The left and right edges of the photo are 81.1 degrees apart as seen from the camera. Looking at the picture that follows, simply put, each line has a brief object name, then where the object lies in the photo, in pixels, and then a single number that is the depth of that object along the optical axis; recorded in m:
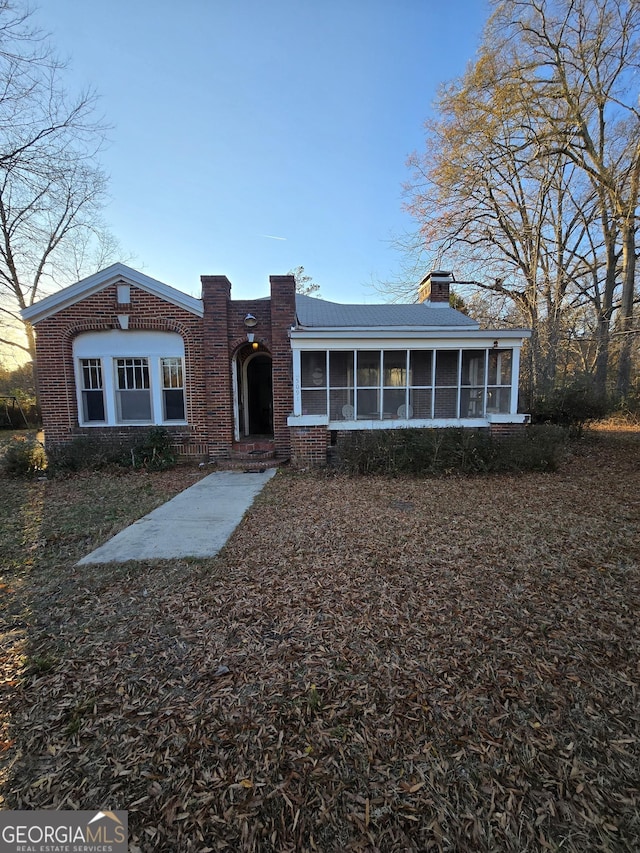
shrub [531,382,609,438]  11.93
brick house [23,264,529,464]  8.87
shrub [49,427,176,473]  8.44
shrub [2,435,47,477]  8.19
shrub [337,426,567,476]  7.68
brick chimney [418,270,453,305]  12.64
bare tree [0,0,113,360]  8.55
